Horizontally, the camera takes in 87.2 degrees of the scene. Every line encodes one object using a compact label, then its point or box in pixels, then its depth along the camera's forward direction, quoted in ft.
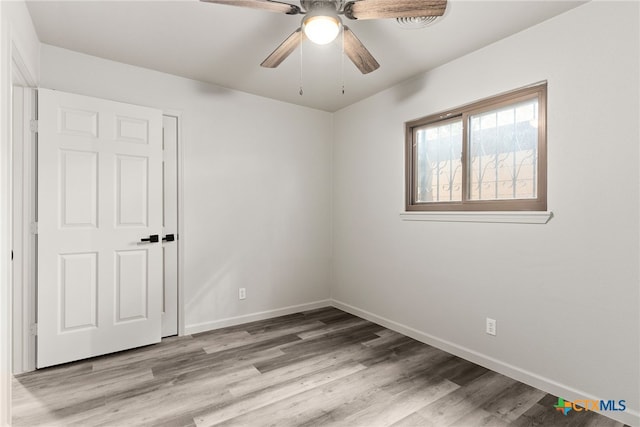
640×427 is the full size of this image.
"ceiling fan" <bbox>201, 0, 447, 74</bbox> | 5.40
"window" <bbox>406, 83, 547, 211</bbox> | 7.89
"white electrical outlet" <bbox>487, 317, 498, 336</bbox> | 8.38
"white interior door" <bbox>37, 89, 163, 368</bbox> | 8.38
